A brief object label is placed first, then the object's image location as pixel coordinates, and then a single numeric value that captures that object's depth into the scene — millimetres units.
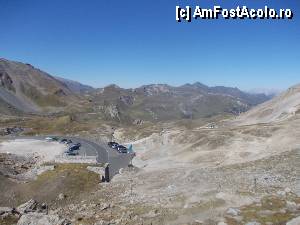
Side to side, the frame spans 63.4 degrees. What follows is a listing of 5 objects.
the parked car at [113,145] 65051
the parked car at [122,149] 61432
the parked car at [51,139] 74874
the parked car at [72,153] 55886
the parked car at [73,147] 62622
